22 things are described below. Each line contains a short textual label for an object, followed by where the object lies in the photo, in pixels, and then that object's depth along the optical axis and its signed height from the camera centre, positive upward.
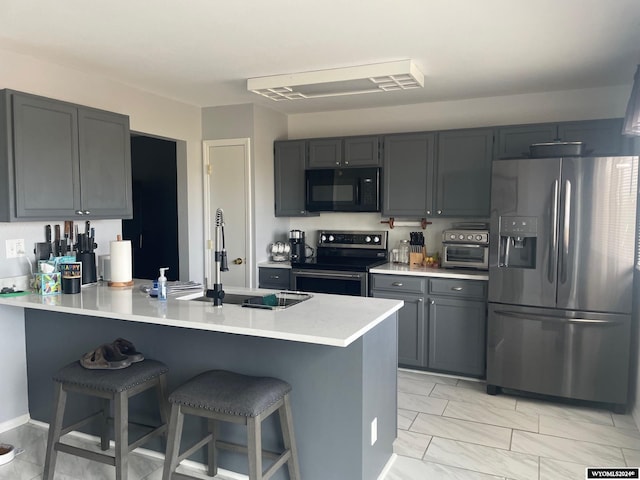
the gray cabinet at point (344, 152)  4.67 +0.60
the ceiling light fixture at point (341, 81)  3.48 +0.99
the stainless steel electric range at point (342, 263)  4.43 -0.44
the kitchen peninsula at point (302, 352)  2.31 -0.70
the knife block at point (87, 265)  3.39 -0.34
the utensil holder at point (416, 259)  4.65 -0.40
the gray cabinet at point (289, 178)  4.97 +0.37
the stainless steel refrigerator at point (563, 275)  3.39 -0.41
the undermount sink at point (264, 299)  2.79 -0.49
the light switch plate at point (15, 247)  3.18 -0.21
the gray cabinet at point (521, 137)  4.03 +0.64
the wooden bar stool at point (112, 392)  2.38 -0.86
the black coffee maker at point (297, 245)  5.01 -0.30
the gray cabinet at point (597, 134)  3.85 +0.64
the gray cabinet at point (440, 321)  4.02 -0.86
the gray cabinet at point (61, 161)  2.91 +0.34
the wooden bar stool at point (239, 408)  2.09 -0.82
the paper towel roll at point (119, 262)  3.35 -0.32
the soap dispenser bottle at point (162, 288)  2.91 -0.42
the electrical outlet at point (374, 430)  2.46 -1.05
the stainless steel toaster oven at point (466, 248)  4.26 -0.28
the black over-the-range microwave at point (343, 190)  4.69 +0.24
